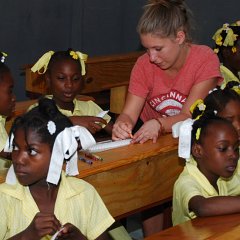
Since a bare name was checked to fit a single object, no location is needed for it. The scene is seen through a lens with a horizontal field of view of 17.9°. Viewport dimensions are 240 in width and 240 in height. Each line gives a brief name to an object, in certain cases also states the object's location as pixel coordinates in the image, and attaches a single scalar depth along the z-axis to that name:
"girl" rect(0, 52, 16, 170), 4.30
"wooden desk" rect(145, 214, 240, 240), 2.68
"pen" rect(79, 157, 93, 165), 3.47
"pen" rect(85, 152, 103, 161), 3.53
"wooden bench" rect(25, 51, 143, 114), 5.65
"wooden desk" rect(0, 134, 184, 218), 3.49
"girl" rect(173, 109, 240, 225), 3.43
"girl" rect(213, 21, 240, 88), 5.90
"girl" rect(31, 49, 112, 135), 4.92
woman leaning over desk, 4.42
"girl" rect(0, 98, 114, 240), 3.00
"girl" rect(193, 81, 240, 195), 4.02
